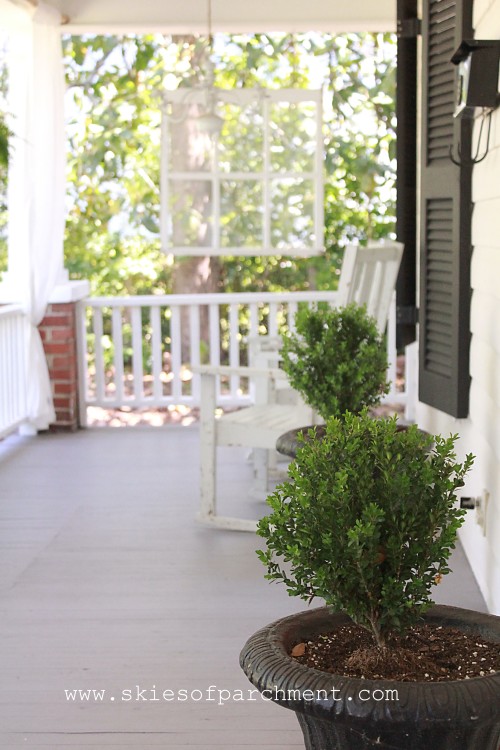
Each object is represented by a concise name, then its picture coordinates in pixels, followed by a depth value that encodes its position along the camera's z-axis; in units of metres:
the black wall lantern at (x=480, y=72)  3.12
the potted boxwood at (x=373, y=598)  1.64
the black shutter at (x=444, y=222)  3.76
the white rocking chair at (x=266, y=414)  4.41
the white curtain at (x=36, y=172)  6.45
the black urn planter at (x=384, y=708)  1.62
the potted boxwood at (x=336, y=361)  3.54
